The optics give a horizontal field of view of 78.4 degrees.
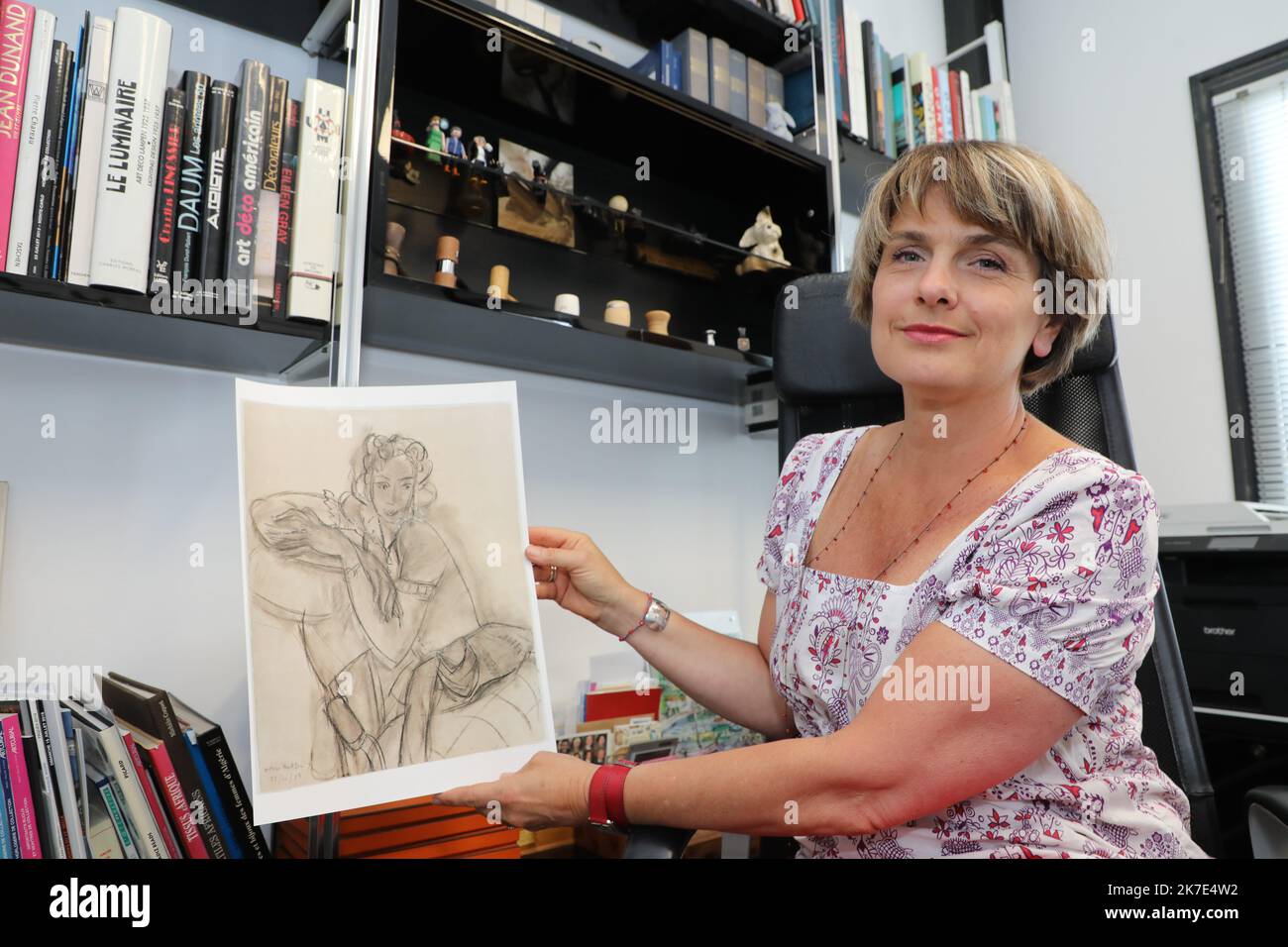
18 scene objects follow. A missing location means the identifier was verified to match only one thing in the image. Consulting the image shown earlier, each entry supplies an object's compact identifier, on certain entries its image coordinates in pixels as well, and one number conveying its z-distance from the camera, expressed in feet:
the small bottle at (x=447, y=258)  4.42
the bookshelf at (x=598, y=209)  4.32
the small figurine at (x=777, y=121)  5.74
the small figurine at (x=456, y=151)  4.47
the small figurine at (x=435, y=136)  4.56
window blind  6.66
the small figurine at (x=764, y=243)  5.69
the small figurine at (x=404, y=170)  4.35
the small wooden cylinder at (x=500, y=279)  4.78
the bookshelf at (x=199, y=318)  3.37
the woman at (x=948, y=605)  2.40
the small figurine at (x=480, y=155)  4.64
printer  4.68
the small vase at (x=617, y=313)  5.13
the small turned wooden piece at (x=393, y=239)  4.28
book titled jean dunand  3.15
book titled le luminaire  3.29
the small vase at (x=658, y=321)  5.36
